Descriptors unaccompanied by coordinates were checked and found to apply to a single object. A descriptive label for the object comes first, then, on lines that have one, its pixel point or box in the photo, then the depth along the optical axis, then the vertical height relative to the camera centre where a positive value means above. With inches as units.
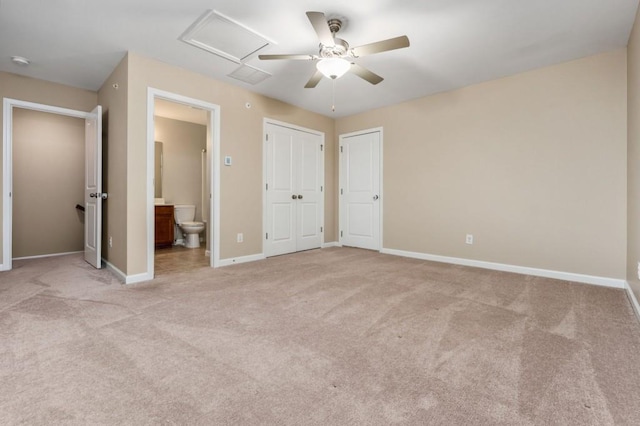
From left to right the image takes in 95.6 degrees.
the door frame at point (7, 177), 141.4 +17.2
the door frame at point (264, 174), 173.3 +22.5
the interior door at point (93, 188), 141.9 +12.4
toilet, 207.5 -9.0
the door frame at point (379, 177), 194.2 +24.2
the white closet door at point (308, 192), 196.9 +13.7
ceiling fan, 84.7 +51.9
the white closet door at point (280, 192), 178.2 +12.2
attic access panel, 99.7 +65.7
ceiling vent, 135.8 +67.1
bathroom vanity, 204.2 -10.2
